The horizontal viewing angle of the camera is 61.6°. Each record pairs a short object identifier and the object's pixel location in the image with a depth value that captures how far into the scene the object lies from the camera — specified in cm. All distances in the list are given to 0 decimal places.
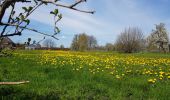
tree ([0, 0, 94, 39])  151
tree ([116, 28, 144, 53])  4256
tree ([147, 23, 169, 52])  4923
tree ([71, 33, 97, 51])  5157
